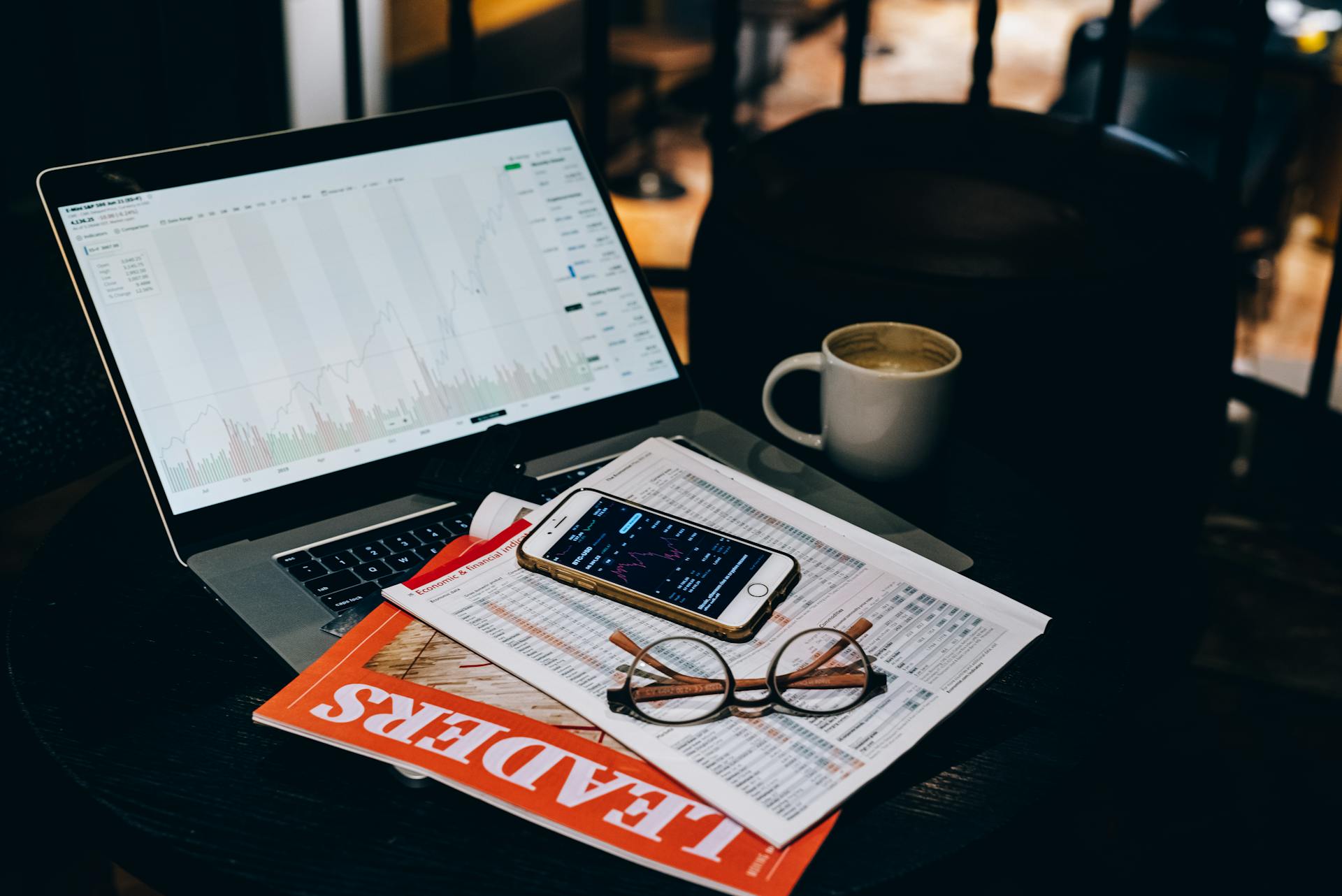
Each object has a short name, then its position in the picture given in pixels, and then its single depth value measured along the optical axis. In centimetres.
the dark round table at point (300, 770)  58
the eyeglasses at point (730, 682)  63
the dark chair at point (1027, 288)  102
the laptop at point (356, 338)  80
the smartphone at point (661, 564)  69
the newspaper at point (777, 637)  60
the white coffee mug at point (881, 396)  86
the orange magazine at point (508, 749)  56
